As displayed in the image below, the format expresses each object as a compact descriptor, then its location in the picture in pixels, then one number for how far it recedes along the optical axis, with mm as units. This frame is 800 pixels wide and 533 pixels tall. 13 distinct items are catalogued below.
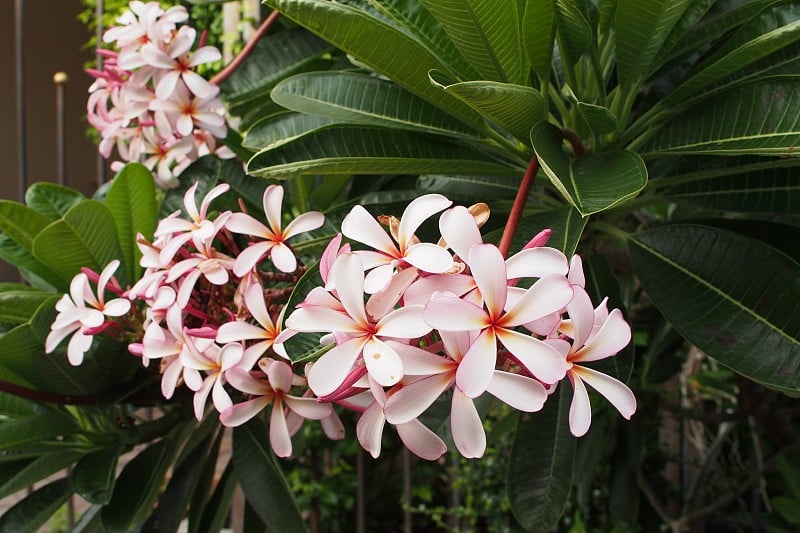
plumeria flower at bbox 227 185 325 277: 538
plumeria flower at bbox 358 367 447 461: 369
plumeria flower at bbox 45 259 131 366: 593
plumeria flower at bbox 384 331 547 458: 334
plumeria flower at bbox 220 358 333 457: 490
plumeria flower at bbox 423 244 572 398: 322
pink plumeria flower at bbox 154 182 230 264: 555
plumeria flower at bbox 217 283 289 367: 485
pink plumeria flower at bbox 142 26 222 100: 768
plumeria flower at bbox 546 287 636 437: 363
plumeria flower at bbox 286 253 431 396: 335
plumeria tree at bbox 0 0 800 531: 358
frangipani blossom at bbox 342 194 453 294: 382
